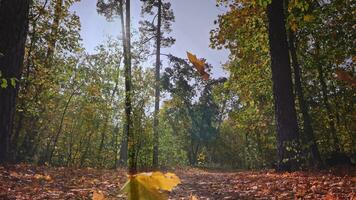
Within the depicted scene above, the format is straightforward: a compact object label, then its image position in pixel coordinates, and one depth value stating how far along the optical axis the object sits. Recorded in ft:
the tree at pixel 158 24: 95.55
